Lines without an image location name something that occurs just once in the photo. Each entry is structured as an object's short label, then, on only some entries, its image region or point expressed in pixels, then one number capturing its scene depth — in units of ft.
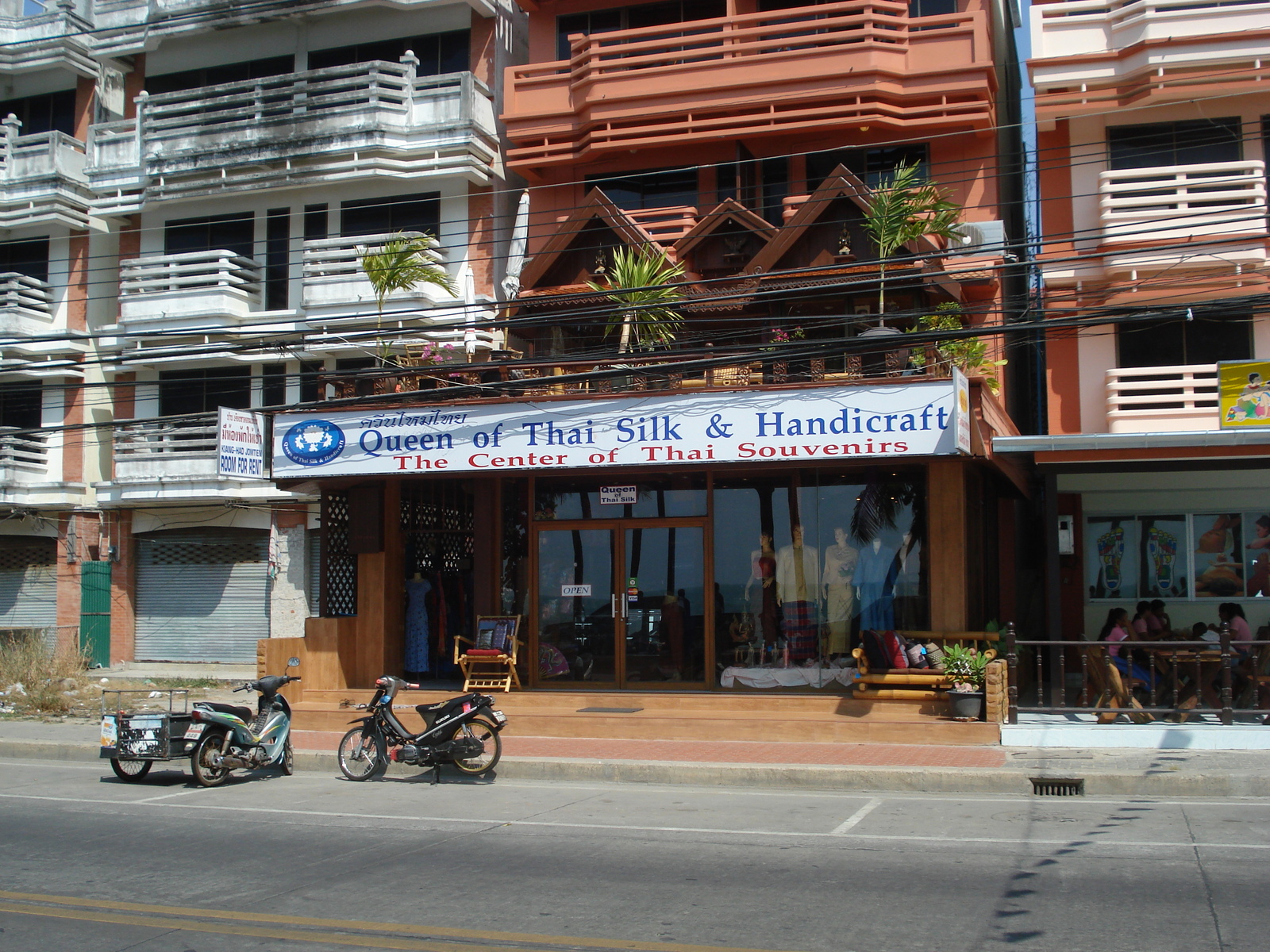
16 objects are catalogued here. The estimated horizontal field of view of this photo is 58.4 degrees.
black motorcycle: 41.83
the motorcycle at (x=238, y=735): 41.22
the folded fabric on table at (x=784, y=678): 51.62
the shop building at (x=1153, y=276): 59.31
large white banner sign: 46.57
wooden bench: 47.57
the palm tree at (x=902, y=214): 53.36
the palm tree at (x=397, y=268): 56.80
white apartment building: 75.72
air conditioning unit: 59.16
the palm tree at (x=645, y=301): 55.98
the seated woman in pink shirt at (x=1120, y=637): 47.24
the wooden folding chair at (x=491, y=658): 54.65
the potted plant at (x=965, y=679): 45.78
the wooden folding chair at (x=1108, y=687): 45.06
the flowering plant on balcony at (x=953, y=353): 48.08
